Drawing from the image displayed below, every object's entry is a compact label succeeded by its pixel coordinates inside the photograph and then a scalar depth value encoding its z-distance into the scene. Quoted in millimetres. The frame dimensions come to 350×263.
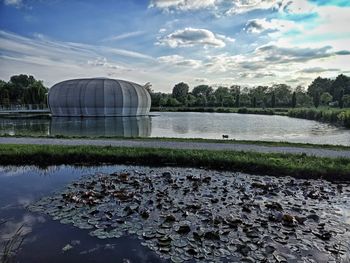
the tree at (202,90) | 108938
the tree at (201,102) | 79812
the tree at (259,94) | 81950
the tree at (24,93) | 63625
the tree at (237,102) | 79250
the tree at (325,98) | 68938
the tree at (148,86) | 99600
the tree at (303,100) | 76938
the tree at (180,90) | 97225
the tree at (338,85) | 78400
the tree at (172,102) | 78725
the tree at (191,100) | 80694
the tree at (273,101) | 76562
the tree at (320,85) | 85938
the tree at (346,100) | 57156
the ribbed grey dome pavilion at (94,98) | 46281
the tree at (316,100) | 66312
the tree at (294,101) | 70712
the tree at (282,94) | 80788
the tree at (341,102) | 56547
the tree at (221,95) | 82331
